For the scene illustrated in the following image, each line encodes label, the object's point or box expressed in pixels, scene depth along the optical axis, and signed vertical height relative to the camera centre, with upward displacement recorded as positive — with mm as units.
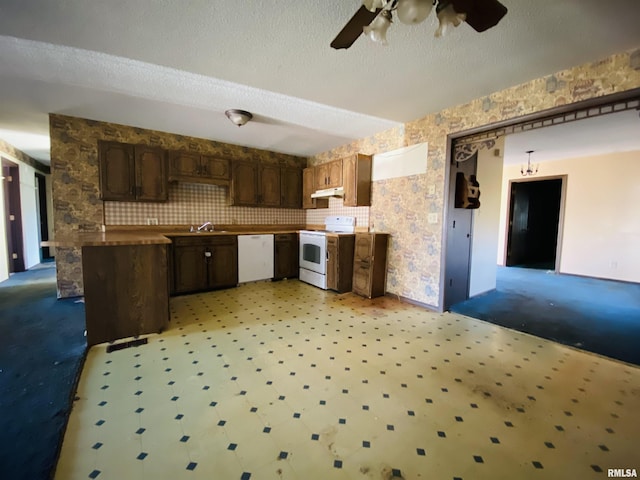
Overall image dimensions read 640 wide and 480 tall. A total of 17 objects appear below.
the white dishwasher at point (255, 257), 4684 -619
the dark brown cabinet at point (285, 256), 5062 -626
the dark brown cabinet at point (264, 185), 4930 +717
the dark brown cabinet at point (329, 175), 4668 +881
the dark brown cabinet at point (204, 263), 4125 -650
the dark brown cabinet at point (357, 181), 4301 +699
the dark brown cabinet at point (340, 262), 4238 -599
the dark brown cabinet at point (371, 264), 4008 -600
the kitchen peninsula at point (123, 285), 2502 -631
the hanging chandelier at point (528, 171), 6092 +1286
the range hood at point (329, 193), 4630 +555
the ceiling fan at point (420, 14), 1284 +1099
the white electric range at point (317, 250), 4469 -463
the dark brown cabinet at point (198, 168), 4344 +888
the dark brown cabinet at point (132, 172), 3889 +717
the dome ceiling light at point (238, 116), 3324 +1324
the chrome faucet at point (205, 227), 4770 -94
